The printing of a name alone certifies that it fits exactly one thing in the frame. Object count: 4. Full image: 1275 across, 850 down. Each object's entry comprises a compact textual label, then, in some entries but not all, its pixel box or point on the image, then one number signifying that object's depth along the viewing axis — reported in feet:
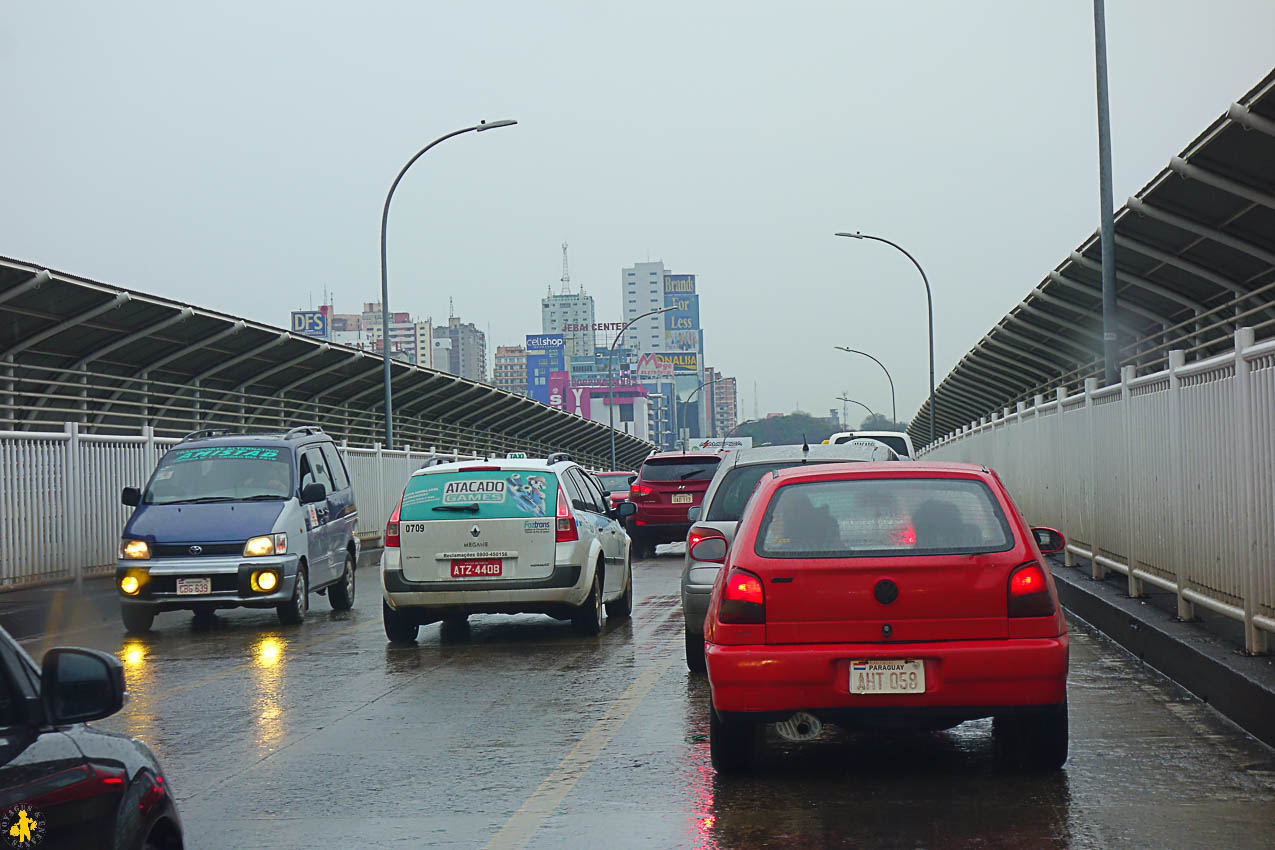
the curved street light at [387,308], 98.73
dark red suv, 88.94
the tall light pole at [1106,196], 60.34
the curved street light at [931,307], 152.87
